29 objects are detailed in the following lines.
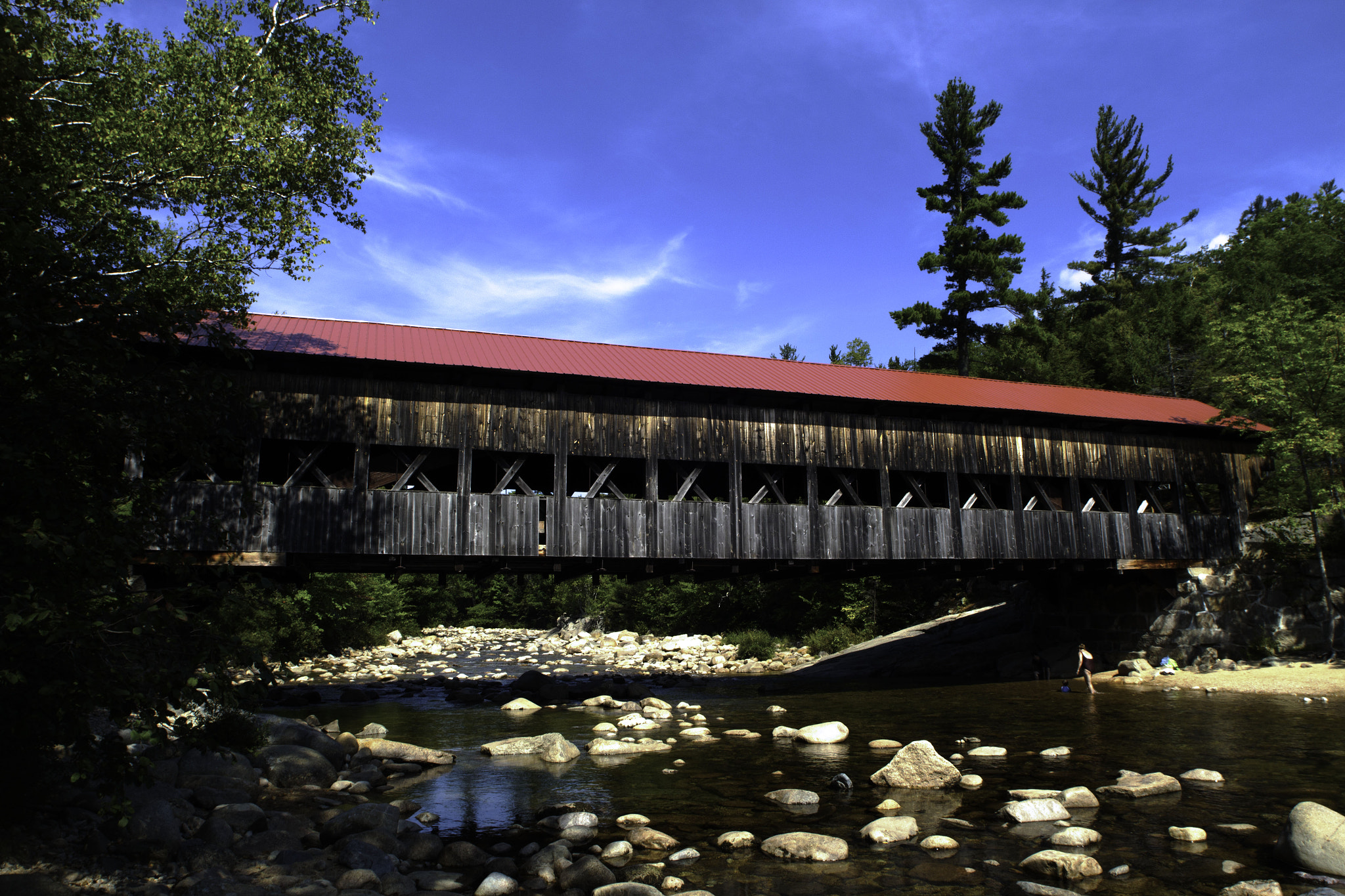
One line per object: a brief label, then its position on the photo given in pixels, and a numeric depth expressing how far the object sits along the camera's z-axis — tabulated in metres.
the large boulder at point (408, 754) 10.68
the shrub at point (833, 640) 27.98
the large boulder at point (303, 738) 10.37
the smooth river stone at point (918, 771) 8.84
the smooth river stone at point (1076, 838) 6.59
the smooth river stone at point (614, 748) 11.41
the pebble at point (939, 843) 6.74
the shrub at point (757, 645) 28.55
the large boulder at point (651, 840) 6.95
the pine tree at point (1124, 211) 38.53
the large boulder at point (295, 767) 9.20
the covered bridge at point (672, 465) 13.59
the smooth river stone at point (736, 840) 6.89
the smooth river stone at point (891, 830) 6.95
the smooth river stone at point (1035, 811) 7.32
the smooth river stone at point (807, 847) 6.55
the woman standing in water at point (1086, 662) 16.86
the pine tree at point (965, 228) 32.31
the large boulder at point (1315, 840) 5.78
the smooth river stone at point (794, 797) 8.26
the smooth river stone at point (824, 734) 11.93
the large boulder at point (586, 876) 6.00
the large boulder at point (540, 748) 11.02
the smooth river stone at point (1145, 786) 8.09
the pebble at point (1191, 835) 6.61
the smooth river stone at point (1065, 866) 5.89
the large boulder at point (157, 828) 6.11
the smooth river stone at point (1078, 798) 7.76
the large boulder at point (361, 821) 7.12
